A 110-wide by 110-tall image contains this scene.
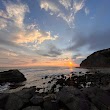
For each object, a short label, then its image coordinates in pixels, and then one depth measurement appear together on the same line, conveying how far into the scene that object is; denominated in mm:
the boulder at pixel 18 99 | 5893
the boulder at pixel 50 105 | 5733
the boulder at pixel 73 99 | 5502
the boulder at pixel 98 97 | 5781
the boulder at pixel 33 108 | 5581
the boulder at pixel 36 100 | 6046
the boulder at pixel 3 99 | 6218
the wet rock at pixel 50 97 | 6124
